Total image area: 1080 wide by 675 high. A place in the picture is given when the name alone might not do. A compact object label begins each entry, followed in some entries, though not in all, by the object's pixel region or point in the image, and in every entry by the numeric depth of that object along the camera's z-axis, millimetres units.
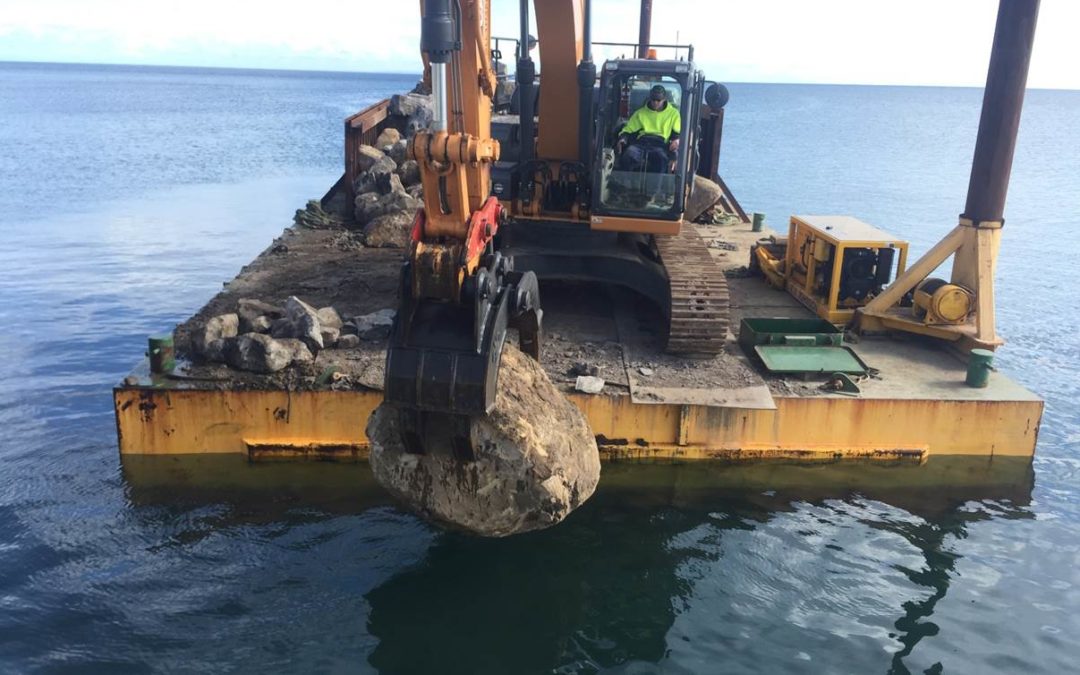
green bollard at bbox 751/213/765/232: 17938
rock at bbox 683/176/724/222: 17531
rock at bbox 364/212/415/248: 14898
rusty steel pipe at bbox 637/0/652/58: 25688
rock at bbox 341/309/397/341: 10156
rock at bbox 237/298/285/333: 9930
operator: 9867
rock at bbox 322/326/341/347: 9789
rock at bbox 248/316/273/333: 9891
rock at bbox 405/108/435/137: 21716
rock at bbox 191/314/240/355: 9336
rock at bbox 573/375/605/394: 8914
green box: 10109
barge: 8789
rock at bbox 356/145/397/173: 17672
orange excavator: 5605
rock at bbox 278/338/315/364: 9227
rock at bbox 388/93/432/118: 22328
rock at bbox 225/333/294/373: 9031
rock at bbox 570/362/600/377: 9398
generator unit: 11156
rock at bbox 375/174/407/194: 16734
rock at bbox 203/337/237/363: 9273
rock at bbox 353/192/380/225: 16266
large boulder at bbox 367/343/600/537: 5984
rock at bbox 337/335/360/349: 9882
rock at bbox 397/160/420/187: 17969
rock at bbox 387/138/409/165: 19234
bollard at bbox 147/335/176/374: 8953
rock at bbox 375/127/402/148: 20562
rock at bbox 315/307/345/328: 10082
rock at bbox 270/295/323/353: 9484
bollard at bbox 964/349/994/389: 9320
